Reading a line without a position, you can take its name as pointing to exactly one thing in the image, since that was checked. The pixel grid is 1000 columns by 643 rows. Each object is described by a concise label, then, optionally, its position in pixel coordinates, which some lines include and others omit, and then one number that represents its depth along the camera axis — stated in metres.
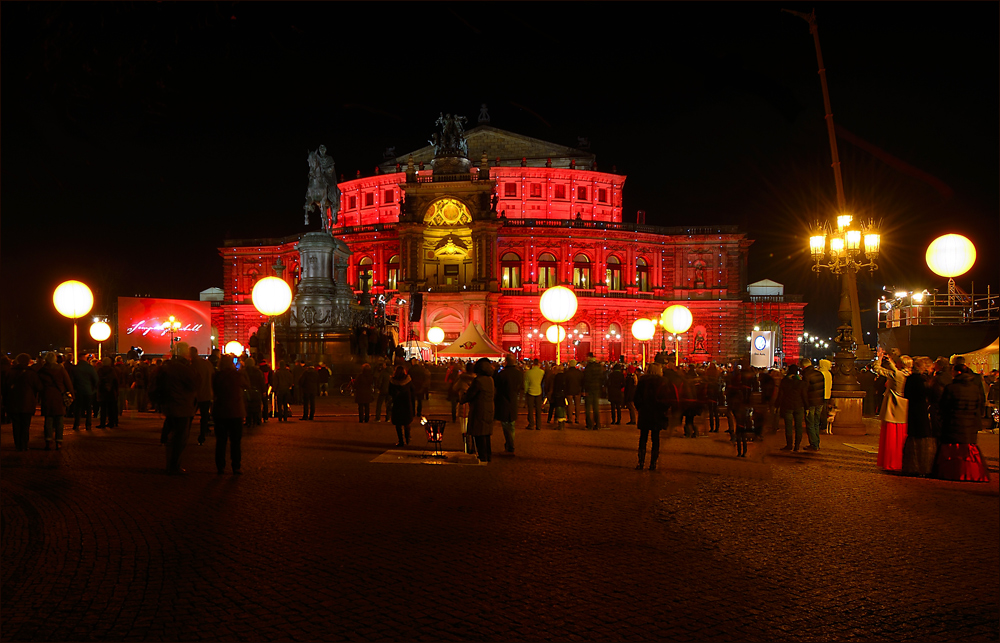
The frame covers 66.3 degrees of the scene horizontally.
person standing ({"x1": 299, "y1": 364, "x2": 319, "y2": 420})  20.25
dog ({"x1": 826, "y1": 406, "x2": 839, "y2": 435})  17.86
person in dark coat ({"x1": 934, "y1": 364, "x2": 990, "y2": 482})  10.60
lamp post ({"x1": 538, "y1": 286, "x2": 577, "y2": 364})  16.85
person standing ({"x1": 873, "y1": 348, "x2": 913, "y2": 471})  11.65
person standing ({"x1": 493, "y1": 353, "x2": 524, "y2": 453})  13.55
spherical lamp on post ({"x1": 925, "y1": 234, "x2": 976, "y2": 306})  14.79
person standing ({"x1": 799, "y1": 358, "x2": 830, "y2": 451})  14.16
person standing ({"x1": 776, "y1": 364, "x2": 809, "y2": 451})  14.10
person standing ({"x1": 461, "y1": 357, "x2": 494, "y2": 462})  12.06
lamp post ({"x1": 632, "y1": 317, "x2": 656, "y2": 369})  24.94
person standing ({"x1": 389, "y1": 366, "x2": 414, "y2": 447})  14.04
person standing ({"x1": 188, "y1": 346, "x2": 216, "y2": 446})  11.65
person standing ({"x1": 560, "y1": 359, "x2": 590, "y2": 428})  19.67
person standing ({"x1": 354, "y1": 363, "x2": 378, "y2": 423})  19.47
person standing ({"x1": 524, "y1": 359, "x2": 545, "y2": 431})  18.47
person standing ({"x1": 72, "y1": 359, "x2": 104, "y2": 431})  15.94
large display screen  41.53
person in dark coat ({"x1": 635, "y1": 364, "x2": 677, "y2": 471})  11.34
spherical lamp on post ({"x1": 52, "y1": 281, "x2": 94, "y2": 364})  15.03
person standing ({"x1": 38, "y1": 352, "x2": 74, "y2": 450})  13.09
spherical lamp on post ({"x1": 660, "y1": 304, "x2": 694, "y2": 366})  22.84
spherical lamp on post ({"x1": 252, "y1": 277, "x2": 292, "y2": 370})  16.22
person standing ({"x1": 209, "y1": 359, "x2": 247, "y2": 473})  10.60
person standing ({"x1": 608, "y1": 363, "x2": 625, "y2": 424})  20.75
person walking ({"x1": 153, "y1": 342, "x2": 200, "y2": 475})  10.57
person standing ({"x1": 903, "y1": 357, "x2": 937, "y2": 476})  11.10
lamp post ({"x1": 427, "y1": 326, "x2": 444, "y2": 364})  39.53
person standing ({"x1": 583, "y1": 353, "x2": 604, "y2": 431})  18.20
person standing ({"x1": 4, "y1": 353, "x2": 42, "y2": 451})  12.79
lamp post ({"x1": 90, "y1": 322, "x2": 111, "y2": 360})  22.80
